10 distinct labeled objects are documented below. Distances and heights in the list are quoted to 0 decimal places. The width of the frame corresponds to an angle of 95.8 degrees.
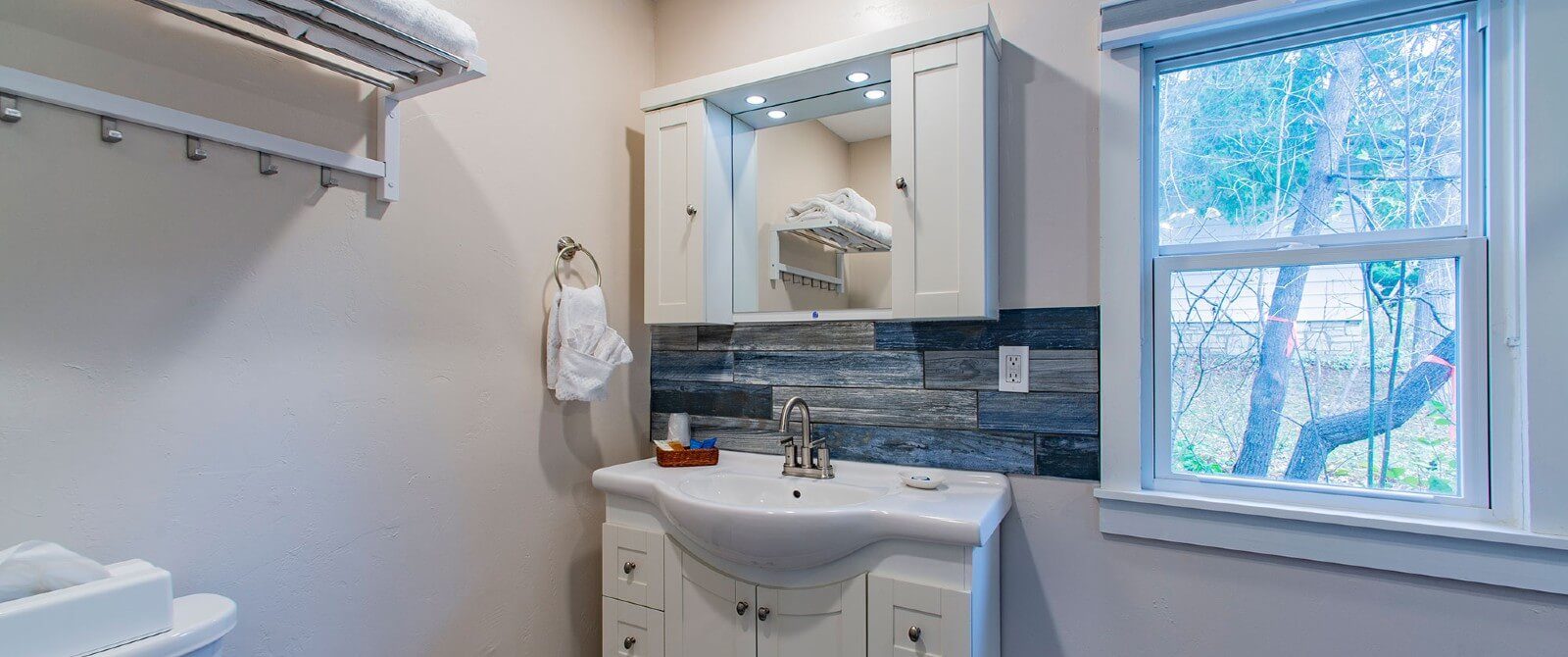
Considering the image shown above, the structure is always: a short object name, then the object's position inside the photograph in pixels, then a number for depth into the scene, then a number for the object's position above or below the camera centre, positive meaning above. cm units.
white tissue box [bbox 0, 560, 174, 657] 84 -35
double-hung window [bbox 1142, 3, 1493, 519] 128 +13
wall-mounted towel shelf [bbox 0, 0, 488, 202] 99 +37
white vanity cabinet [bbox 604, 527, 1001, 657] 127 -54
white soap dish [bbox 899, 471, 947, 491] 151 -32
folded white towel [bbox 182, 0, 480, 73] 103 +48
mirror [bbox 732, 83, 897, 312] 170 +32
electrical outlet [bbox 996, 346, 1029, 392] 158 -8
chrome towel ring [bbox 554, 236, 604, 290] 179 +21
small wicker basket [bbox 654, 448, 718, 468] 180 -32
